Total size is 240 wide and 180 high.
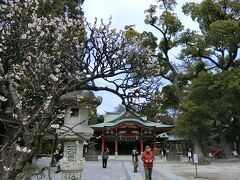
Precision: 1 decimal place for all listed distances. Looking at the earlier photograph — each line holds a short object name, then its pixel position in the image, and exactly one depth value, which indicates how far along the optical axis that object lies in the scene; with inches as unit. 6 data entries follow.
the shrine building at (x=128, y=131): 822.7
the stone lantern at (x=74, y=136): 230.0
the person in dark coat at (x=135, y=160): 410.6
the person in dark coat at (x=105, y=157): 478.9
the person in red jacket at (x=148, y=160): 275.8
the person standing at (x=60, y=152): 317.7
